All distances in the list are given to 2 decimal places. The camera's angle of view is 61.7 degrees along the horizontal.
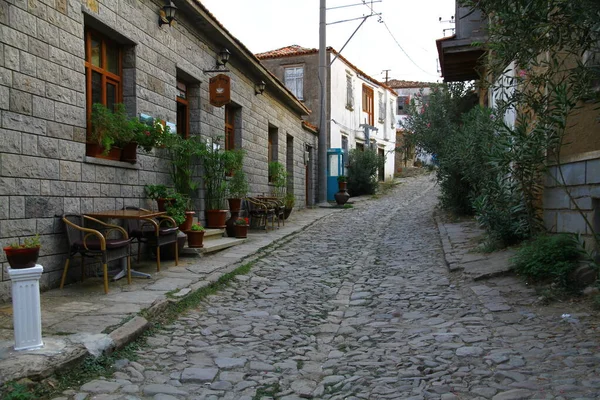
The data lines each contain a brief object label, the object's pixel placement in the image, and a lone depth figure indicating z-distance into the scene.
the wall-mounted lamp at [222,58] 9.35
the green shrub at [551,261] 4.88
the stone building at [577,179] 5.10
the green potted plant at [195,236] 7.43
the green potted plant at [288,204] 12.64
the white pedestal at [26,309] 3.30
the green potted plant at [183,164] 7.67
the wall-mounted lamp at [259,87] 11.78
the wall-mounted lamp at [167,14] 7.29
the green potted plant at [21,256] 3.36
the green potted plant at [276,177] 12.85
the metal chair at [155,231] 6.12
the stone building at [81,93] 4.66
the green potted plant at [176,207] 6.78
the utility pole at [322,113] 17.36
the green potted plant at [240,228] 9.21
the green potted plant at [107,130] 5.78
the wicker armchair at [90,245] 5.00
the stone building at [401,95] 31.76
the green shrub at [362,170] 21.02
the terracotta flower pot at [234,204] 9.53
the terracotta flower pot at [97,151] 5.84
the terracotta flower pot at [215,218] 8.90
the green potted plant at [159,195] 6.97
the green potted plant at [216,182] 8.61
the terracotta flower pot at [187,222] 7.38
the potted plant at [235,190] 9.32
